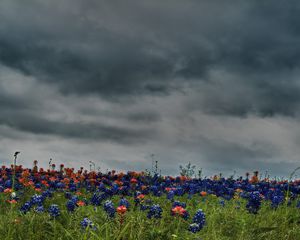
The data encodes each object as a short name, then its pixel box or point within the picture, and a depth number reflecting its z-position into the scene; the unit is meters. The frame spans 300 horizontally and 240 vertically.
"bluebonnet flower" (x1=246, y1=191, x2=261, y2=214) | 8.34
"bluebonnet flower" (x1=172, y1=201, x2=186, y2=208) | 7.83
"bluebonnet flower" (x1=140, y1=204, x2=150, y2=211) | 8.66
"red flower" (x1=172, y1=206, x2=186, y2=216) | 6.83
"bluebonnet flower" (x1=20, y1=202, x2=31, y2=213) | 8.30
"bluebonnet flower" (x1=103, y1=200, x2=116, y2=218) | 7.62
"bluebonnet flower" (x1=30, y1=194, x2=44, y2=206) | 8.20
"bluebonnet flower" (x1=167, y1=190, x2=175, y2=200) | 9.86
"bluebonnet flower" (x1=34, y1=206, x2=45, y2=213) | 7.79
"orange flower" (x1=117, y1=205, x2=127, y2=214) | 6.16
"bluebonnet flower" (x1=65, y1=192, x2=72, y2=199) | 10.79
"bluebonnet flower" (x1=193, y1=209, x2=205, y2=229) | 7.29
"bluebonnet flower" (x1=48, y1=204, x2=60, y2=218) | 7.54
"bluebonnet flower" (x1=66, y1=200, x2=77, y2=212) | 7.92
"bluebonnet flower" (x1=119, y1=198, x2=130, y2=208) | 7.80
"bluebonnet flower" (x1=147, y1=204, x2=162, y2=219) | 7.73
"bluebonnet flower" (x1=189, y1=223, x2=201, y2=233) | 6.94
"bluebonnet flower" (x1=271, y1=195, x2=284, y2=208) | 10.05
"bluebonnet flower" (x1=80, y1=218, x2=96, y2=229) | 6.86
